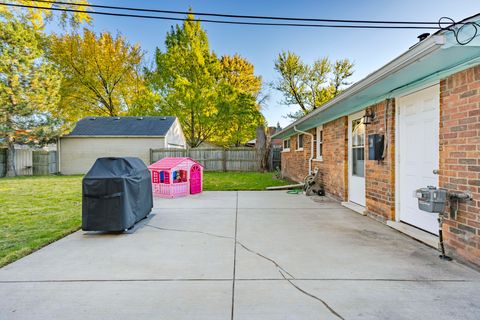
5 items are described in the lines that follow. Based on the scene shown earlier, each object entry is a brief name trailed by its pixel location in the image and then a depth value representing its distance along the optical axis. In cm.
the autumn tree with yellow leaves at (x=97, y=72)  2180
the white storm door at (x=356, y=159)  607
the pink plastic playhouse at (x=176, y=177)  817
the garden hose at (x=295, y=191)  898
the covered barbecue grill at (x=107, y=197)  421
